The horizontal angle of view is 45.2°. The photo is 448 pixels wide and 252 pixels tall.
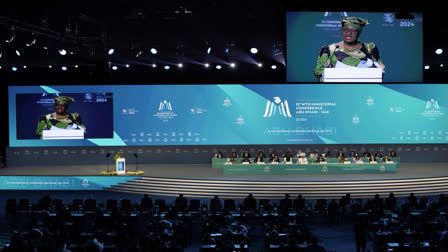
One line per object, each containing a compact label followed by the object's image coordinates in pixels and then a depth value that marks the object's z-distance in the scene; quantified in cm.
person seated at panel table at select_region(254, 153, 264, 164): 2291
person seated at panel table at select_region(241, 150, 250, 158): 2468
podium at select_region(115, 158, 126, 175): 2206
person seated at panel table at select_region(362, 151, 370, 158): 2446
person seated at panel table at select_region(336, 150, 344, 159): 2349
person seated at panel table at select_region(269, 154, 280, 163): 2288
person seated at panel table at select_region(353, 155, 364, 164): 2236
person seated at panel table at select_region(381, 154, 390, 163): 2270
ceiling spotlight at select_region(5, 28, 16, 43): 1830
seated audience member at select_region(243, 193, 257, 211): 1667
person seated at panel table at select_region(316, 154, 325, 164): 2258
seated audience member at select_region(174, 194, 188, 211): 1601
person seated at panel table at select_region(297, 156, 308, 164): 2256
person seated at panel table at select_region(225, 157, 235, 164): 2333
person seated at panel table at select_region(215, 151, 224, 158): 2502
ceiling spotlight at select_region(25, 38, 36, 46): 2028
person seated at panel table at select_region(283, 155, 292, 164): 2261
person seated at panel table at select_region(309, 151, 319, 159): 2375
